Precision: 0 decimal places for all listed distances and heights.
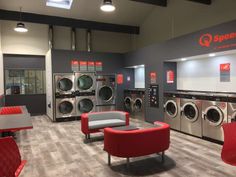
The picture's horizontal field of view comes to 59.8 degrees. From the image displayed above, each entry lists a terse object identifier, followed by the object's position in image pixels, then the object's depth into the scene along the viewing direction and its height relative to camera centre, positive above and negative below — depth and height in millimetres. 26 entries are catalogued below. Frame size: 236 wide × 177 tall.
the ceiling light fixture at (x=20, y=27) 5506 +1543
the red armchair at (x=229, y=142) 2215 -650
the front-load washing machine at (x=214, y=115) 4004 -672
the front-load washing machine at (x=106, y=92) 7289 -307
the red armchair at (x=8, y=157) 1787 -652
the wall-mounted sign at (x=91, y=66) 7205 +633
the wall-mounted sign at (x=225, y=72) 4603 +240
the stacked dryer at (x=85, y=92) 6941 -274
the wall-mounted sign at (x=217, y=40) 3932 +872
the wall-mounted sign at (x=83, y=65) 7062 +653
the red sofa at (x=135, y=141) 2982 -865
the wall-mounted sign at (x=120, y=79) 7750 +174
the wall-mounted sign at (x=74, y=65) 6953 +630
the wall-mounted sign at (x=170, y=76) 5777 +201
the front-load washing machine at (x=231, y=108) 3801 -476
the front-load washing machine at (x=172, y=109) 5148 -692
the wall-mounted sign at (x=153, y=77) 6000 +171
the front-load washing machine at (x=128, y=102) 7299 -669
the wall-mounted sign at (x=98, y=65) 7348 +659
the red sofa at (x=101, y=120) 4477 -852
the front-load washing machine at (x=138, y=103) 6618 -663
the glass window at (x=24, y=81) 7500 +132
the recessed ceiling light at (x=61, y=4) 6341 +2545
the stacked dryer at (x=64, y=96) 6656 -386
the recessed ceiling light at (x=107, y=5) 3830 +1472
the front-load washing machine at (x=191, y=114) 4559 -730
